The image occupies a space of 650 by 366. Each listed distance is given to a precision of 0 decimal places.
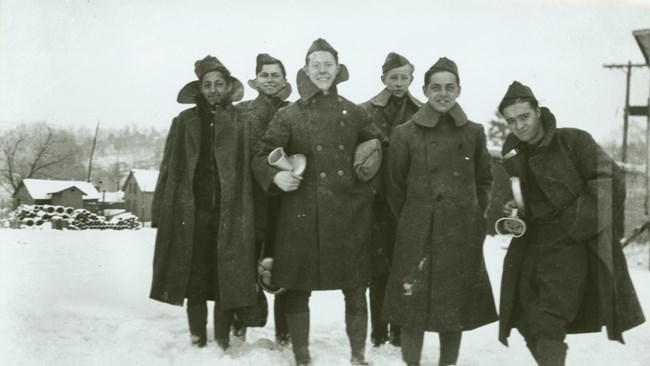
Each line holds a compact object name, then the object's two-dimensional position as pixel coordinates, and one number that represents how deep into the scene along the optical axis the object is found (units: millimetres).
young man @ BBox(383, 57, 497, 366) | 3402
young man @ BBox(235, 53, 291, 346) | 4023
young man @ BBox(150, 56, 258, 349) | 3957
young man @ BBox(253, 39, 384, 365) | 3500
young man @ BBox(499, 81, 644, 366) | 3213
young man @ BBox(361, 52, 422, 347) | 4227
